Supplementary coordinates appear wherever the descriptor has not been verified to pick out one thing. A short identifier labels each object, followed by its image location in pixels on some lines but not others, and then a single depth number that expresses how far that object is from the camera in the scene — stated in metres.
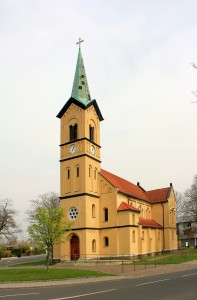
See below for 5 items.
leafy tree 26.29
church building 36.18
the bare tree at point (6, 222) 61.68
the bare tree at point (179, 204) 71.95
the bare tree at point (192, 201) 49.65
